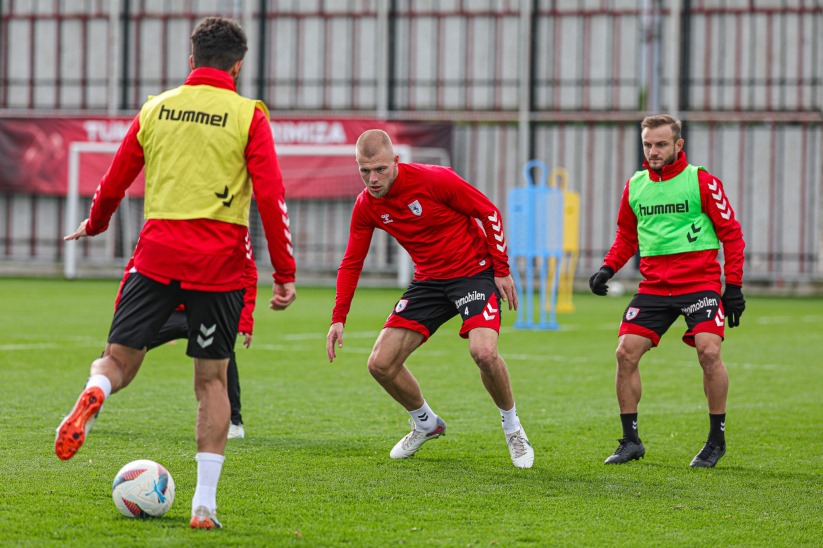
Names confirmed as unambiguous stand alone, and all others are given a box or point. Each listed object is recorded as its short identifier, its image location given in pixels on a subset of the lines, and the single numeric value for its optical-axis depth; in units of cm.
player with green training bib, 1332
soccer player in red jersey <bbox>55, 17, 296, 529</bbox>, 954
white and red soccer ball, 980
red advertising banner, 5597
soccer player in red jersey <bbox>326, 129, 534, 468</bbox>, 1307
